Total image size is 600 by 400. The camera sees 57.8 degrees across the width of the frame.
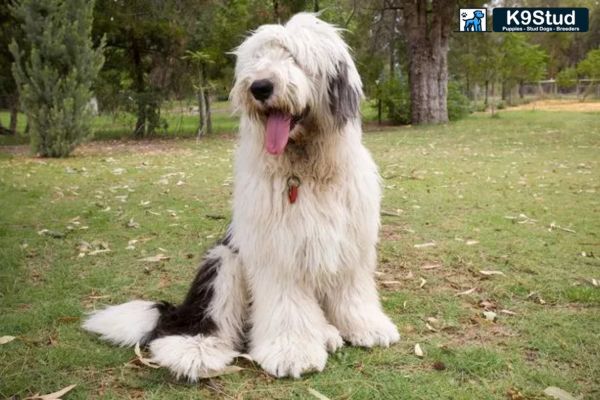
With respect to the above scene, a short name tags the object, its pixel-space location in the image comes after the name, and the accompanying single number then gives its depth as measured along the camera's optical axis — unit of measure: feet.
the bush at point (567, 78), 132.26
